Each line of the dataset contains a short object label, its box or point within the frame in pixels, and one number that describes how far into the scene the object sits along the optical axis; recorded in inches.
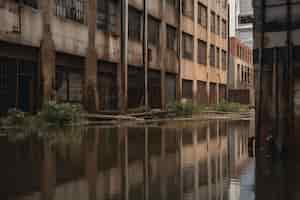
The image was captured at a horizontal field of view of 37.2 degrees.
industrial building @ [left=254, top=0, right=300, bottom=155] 361.4
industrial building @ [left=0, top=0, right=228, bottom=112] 734.5
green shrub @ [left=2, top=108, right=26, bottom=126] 655.8
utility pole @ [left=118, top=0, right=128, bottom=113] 1026.7
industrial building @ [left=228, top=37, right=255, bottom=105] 2076.8
